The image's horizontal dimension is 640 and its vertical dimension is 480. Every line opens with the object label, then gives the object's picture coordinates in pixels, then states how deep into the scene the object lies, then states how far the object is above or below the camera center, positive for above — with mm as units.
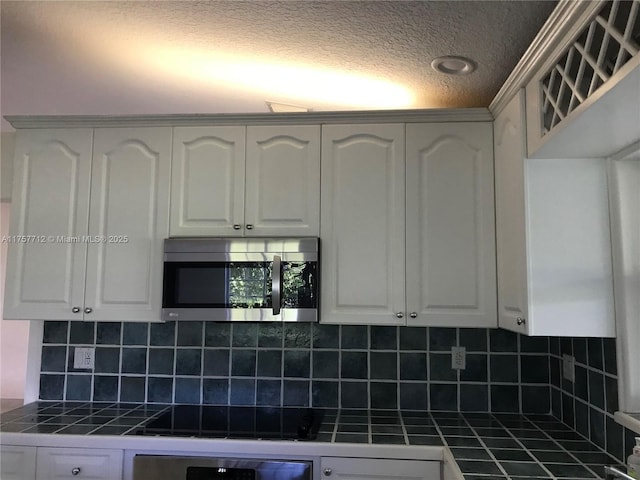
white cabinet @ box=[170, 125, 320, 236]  2129 +477
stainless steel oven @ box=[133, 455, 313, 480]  1770 -682
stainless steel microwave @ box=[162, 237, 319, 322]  2031 +33
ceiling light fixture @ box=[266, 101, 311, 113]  2438 +928
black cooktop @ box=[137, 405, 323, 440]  1871 -578
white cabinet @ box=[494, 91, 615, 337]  1612 +140
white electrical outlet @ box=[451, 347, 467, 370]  2264 -335
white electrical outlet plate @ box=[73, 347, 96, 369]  2400 -366
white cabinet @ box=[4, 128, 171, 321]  2162 +280
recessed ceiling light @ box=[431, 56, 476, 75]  1878 +899
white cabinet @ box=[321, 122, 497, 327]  2045 +268
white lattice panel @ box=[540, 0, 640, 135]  1051 +591
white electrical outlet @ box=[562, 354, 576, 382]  1957 -327
